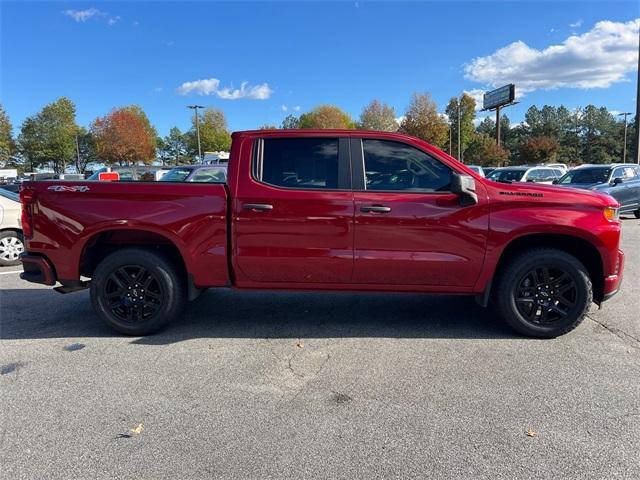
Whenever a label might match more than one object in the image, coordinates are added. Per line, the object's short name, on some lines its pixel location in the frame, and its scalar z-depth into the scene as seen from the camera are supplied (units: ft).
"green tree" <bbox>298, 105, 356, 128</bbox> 226.38
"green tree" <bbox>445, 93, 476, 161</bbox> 218.18
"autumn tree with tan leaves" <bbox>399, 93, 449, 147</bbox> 162.20
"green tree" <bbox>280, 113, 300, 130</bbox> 279.36
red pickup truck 13.80
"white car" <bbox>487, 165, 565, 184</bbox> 61.05
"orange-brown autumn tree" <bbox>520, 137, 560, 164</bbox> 190.49
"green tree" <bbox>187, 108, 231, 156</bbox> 225.56
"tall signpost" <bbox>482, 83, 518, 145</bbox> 184.18
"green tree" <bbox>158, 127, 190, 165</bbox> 305.53
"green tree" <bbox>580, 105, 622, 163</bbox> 269.64
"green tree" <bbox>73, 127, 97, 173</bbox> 221.25
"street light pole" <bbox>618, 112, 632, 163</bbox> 238.00
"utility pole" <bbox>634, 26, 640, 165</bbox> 72.28
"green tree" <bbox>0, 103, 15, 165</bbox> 156.42
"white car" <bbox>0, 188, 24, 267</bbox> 27.27
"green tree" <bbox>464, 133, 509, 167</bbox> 170.09
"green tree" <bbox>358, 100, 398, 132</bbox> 186.09
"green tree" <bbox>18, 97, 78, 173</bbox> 200.13
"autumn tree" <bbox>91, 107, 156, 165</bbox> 197.88
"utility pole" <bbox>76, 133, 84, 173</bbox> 214.28
